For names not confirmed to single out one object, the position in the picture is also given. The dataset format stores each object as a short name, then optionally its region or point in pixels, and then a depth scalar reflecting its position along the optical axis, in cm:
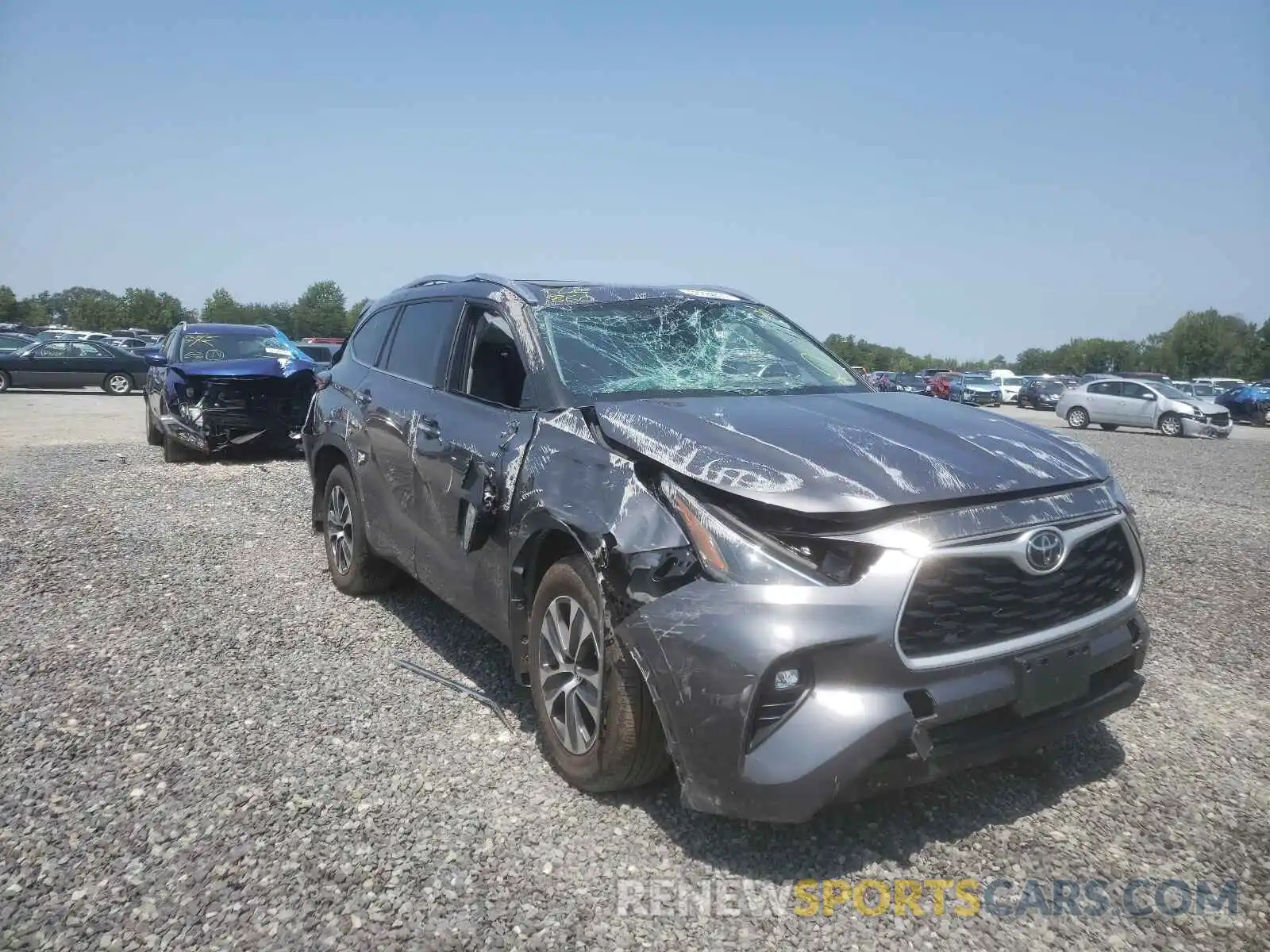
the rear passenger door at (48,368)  2634
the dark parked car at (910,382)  4435
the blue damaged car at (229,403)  1065
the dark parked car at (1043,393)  4103
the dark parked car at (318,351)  2459
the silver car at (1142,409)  2377
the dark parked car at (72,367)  2631
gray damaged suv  249
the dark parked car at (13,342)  2639
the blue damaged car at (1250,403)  3111
